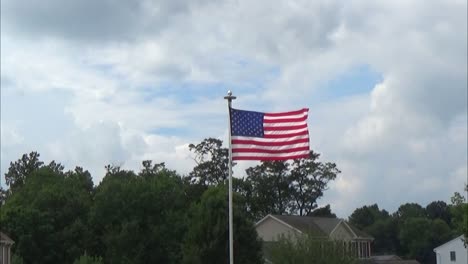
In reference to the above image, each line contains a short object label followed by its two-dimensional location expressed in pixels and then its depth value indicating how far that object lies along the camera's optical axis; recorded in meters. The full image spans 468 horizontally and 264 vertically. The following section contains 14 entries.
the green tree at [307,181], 117.94
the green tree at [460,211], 56.38
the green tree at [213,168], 107.44
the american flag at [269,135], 27.30
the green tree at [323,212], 122.92
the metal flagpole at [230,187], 29.05
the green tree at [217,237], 56.19
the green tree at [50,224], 74.75
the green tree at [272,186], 115.87
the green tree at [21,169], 125.88
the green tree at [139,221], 73.88
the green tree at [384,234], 158.12
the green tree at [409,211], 174.00
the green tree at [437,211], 175.88
